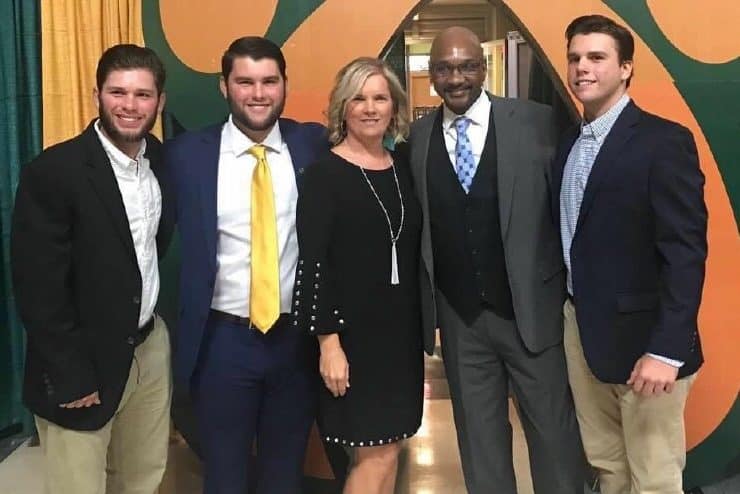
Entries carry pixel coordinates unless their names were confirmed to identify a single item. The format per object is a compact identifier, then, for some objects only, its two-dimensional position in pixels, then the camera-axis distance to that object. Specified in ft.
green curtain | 8.44
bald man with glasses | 6.07
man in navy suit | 5.87
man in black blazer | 5.08
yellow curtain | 8.05
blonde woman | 5.68
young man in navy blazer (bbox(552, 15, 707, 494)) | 5.15
